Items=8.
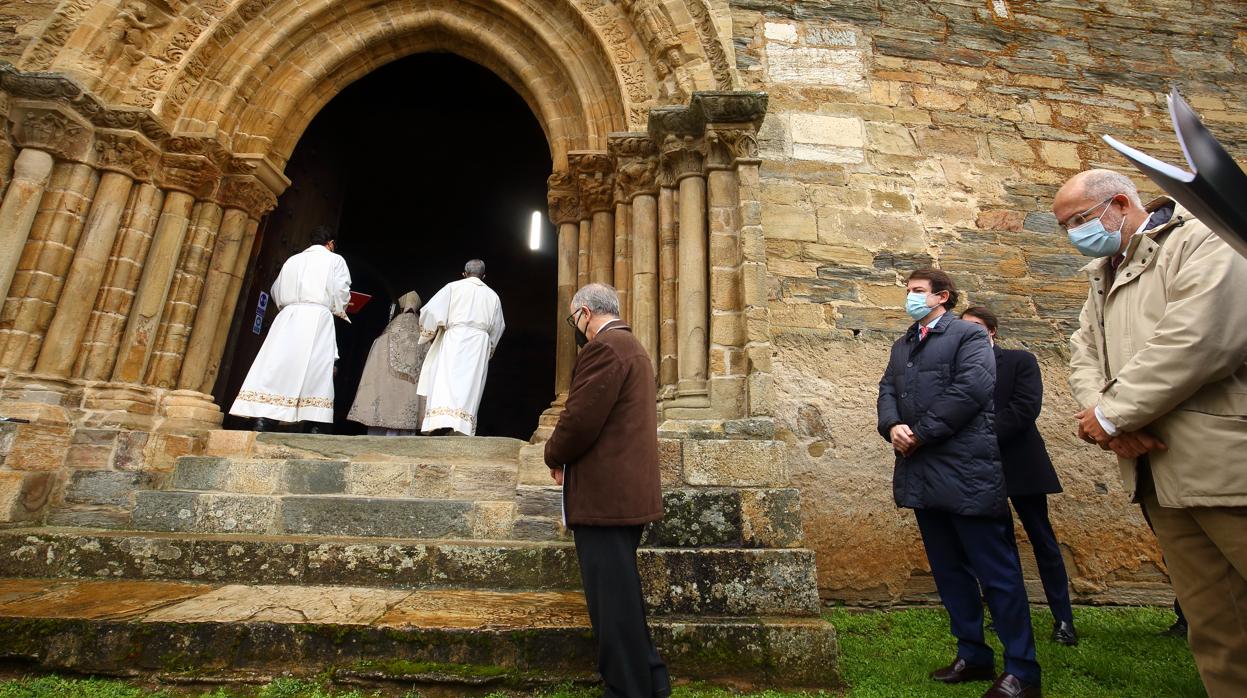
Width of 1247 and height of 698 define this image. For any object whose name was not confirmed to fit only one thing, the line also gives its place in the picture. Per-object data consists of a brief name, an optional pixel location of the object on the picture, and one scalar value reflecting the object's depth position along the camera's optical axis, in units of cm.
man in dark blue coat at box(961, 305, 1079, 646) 341
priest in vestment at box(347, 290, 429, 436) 590
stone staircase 252
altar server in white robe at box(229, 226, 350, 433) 507
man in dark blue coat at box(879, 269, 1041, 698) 258
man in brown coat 218
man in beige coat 163
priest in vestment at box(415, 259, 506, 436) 512
